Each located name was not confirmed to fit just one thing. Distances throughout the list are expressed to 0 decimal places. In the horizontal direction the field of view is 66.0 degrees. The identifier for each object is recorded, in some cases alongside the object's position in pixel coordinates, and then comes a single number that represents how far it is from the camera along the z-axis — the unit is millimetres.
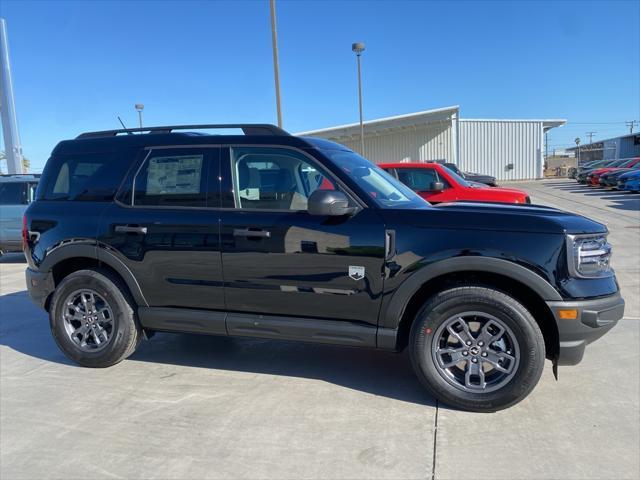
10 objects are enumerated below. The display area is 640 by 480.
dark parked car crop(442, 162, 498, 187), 22266
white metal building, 37031
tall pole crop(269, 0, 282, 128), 11373
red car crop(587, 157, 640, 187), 28375
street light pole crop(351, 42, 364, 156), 22188
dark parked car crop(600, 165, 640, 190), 25828
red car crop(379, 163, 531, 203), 9719
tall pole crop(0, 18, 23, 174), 14469
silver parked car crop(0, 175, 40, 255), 10195
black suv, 3297
